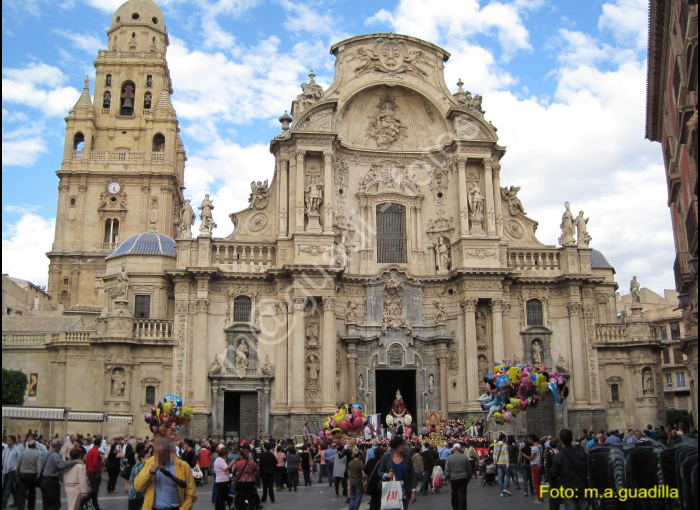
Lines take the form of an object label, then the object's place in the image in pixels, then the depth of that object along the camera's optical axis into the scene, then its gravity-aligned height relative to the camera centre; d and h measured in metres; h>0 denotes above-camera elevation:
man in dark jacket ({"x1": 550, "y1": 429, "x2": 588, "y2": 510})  12.55 -1.07
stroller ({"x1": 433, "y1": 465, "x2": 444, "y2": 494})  23.88 -2.25
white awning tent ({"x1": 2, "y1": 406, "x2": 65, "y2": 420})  29.64 -0.07
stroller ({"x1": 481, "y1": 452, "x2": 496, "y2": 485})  25.44 -2.13
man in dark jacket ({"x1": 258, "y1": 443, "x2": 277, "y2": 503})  20.09 -1.56
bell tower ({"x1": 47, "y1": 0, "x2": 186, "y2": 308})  59.44 +20.64
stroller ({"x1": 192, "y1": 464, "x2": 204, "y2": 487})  23.73 -2.07
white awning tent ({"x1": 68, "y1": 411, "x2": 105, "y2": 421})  32.94 -0.24
